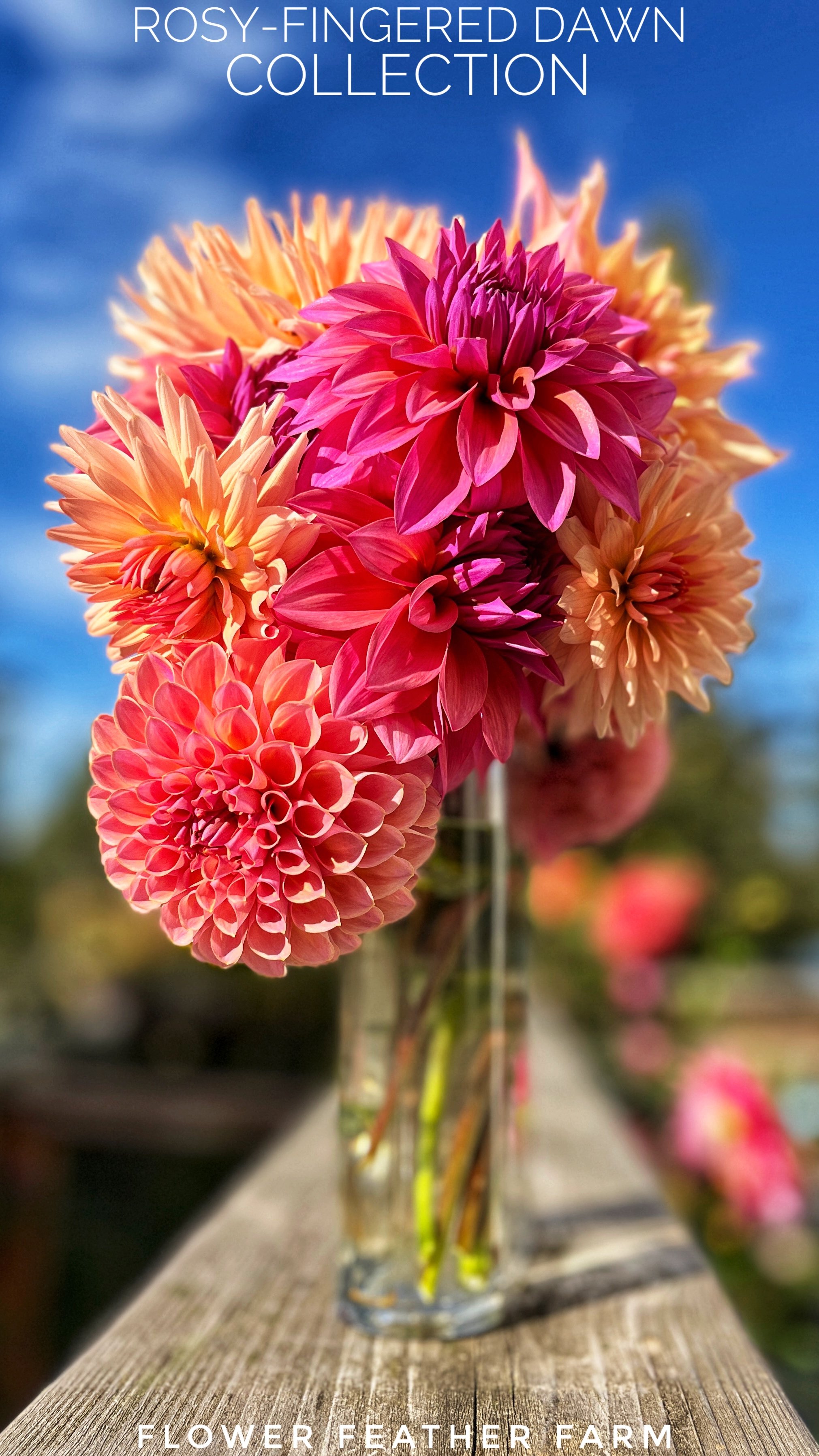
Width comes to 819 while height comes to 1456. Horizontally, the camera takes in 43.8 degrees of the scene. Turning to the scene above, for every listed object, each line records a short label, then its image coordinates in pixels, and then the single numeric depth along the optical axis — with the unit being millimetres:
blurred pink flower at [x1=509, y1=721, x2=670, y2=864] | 660
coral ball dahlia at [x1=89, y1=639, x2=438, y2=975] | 443
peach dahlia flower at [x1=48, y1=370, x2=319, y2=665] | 457
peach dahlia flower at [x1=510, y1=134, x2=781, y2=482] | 578
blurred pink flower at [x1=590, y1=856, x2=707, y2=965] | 2320
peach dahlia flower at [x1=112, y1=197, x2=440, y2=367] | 531
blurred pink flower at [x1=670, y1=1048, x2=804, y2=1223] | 1511
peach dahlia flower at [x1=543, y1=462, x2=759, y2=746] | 472
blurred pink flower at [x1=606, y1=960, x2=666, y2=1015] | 2334
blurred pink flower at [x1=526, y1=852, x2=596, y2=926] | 2512
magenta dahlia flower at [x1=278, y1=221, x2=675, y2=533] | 453
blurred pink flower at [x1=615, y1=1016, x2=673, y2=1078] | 2221
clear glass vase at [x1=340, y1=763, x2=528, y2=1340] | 640
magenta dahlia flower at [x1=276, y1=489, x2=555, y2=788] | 450
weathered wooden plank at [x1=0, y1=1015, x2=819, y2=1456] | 527
